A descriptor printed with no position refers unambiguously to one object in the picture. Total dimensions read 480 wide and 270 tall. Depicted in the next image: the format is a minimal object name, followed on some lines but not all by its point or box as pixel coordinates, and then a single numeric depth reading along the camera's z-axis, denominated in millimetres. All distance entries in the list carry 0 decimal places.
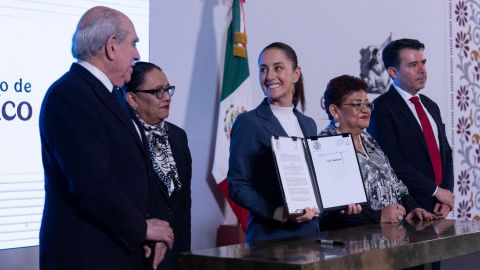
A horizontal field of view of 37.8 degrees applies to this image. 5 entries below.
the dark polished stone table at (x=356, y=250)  1948
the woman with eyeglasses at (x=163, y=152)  2770
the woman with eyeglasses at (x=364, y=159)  2922
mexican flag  4117
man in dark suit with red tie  3643
